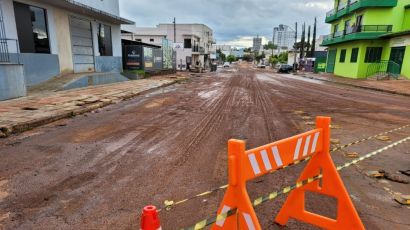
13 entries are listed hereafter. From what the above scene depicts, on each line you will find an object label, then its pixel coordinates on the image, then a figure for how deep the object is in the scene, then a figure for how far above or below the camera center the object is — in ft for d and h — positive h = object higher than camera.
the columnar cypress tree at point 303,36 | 188.80 +12.82
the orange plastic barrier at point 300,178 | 7.44 -3.77
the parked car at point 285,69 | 164.55 -7.91
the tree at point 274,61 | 310.94 -6.80
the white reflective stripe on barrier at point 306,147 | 9.53 -3.04
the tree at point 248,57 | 596.58 -6.27
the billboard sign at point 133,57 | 87.30 -1.75
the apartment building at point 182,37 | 172.14 +10.71
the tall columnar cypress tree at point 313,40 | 181.78 +9.86
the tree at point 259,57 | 458.91 -4.19
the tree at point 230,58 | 507.30 -7.79
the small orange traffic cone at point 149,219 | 6.48 -3.77
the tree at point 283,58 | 303.95 -3.41
